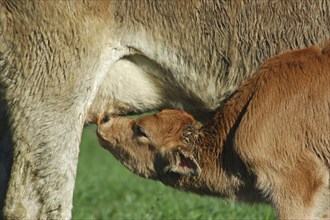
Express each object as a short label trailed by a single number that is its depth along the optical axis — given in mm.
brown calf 14594
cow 15680
